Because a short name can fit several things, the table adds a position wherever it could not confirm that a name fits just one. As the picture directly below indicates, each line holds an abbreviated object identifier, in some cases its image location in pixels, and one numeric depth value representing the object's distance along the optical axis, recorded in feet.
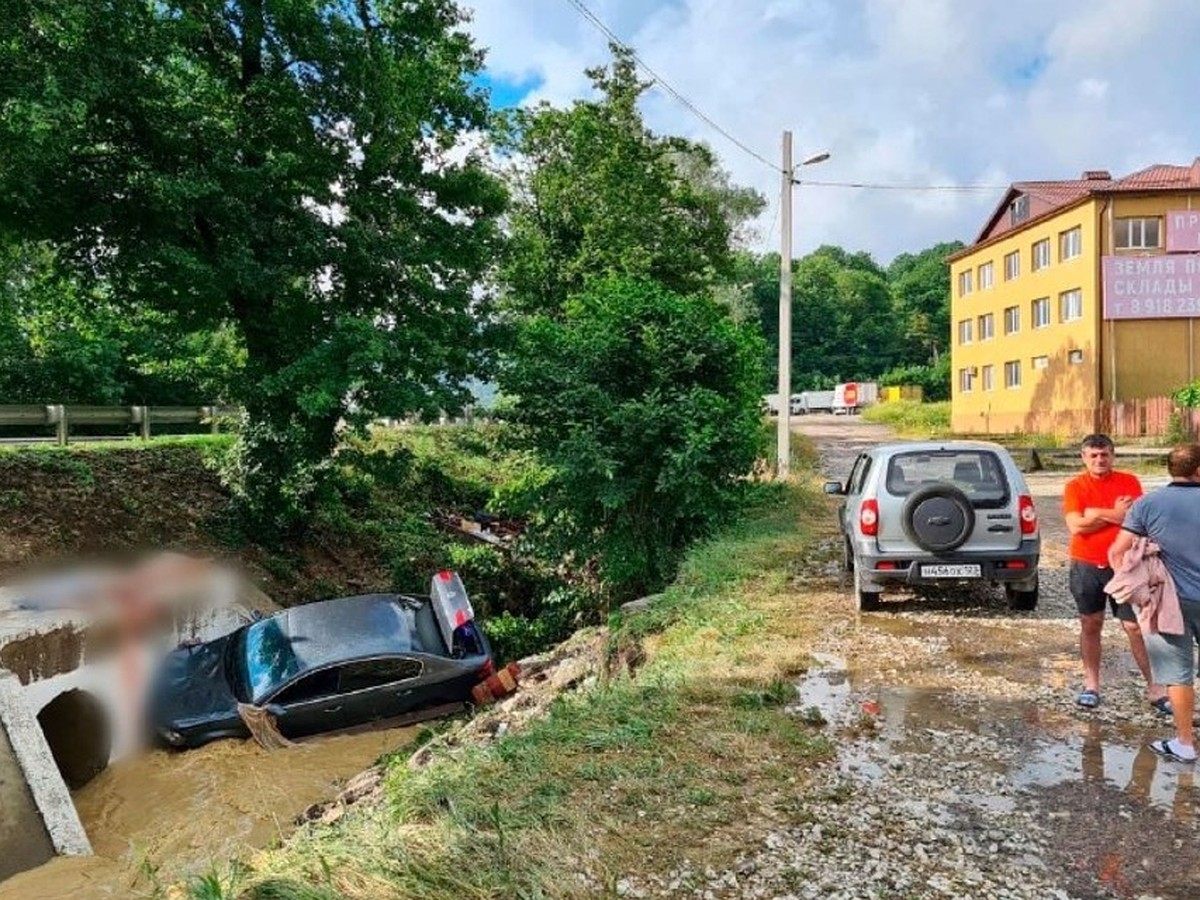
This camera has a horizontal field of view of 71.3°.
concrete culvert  28.27
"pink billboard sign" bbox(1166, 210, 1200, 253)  100.73
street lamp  66.90
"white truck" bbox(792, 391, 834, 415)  230.48
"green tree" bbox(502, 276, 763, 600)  38.75
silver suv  26.40
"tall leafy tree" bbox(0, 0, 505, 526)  43.29
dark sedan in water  29.50
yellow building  101.45
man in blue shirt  15.26
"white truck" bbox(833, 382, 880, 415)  214.90
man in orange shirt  17.78
